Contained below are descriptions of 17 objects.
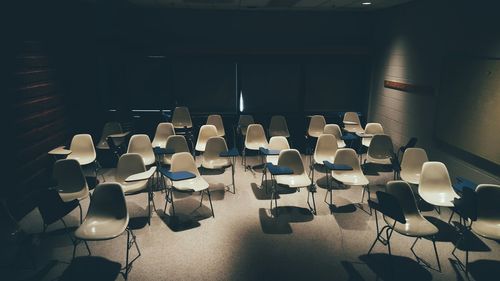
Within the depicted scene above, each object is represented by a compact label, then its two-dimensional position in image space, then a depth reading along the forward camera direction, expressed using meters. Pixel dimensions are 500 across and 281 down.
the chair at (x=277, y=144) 6.34
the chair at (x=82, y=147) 6.35
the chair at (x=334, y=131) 7.27
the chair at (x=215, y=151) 6.32
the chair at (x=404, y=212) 3.82
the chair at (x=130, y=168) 5.20
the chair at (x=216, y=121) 8.14
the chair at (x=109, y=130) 7.24
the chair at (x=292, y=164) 5.50
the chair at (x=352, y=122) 8.19
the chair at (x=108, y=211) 4.07
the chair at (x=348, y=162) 5.56
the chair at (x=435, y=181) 4.86
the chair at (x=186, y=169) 5.18
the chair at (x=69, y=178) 5.00
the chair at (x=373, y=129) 7.50
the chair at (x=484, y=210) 3.98
